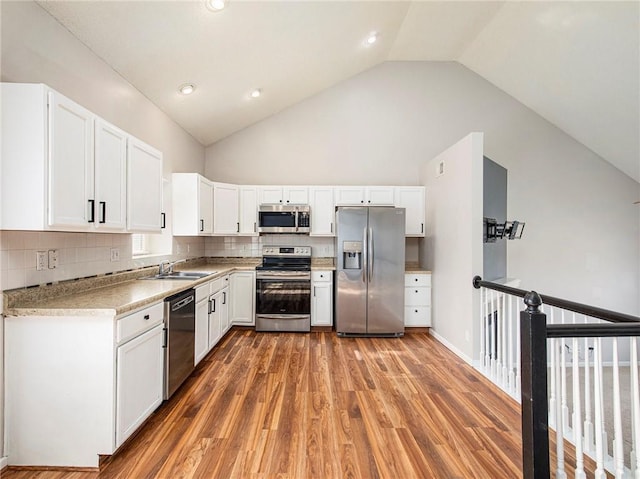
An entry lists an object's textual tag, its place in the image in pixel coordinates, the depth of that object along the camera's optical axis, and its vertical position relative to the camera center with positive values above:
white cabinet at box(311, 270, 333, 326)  4.42 -0.84
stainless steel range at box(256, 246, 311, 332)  4.31 -0.84
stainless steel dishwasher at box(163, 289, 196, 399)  2.38 -0.83
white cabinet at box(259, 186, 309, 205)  4.70 +0.71
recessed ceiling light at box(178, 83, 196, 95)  3.29 +1.68
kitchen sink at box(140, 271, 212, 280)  3.29 -0.39
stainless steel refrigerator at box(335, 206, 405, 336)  4.16 -0.41
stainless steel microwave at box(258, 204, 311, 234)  4.57 +0.33
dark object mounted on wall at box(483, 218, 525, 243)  3.49 +0.13
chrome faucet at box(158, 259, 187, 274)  3.38 -0.30
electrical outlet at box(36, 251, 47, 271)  1.96 -0.13
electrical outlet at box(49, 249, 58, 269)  2.05 -0.12
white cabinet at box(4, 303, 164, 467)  1.73 -0.84
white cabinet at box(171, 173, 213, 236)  3.92 +0.49
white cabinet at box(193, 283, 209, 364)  3.02 -0.86
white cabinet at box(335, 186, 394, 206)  4.69 +0.71
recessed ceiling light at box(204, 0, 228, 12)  2.43 +1.92
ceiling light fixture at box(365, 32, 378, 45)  3.98 +2.71
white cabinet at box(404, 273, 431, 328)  4.40 -0.80
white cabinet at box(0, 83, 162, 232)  1.59 +0.44
